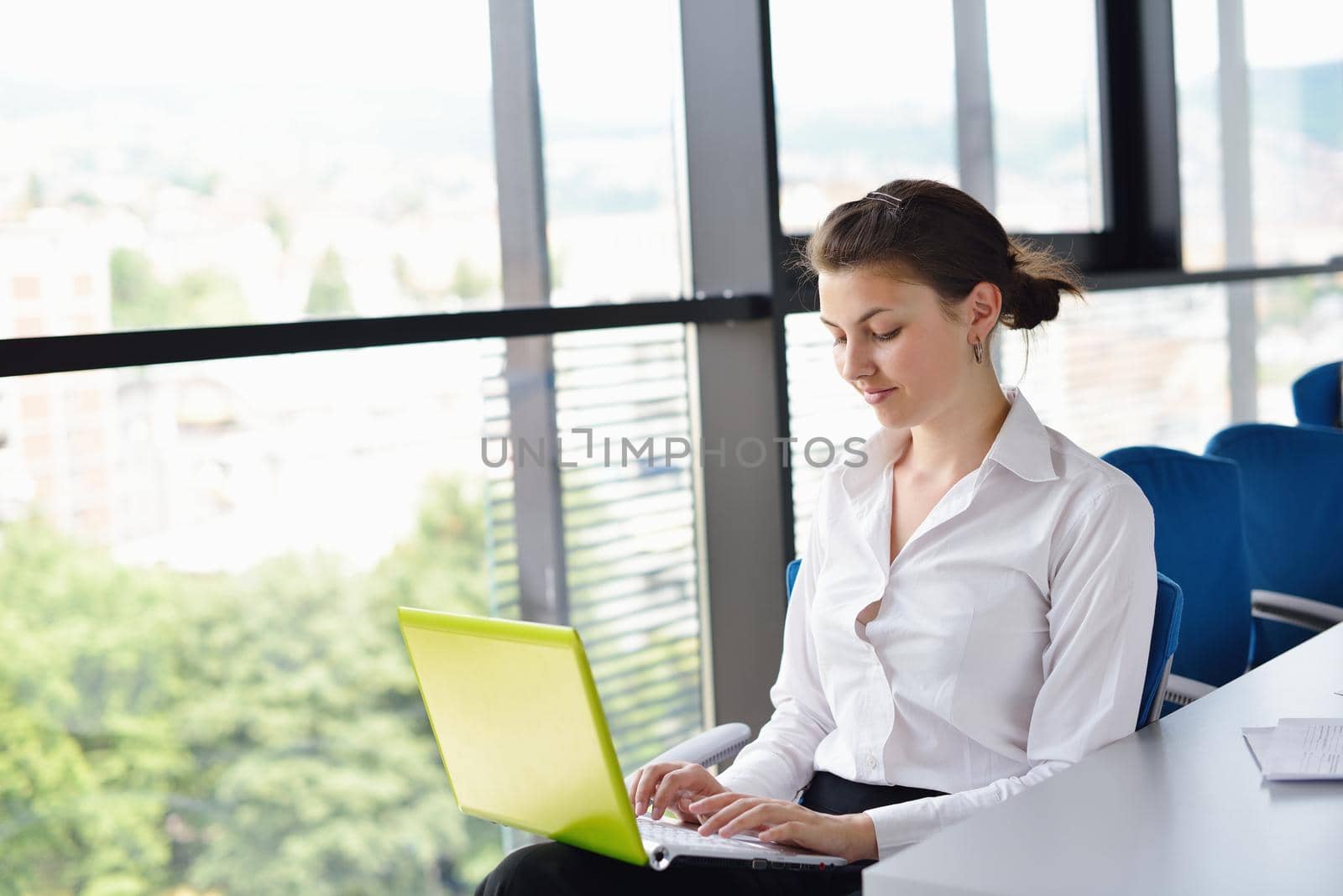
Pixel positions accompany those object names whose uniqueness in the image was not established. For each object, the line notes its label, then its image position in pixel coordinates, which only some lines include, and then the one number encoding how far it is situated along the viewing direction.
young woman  1.67
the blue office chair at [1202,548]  2.46
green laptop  1.42
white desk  1.22
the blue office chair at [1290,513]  2.97
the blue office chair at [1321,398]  3.70
